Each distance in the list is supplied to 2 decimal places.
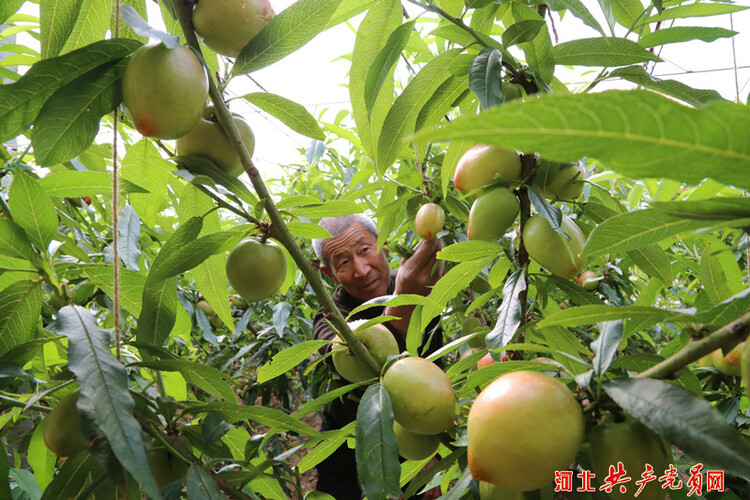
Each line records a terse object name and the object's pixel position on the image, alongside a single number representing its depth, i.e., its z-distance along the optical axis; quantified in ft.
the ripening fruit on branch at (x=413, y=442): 2.06
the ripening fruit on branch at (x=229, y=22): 1.82
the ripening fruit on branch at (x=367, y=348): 2.30
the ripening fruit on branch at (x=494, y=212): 2.08
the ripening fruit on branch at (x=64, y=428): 1.75
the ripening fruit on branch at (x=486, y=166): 2.07
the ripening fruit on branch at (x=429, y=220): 3.56
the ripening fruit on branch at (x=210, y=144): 2.05
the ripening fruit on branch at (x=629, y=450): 1.28
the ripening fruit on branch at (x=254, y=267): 2.21
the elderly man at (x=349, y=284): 5.92
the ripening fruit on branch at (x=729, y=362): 2.04
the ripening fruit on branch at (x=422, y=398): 1.80
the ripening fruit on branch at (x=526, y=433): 1.24
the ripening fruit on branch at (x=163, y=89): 1.62
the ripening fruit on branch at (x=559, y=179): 2.13
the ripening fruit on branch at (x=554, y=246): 2.00
